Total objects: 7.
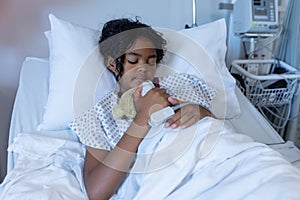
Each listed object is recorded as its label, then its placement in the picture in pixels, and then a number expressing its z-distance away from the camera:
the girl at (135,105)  0.95
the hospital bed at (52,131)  0.98
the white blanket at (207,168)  0.75
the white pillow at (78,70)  1.30
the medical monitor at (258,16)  1.73
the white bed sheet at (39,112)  1.31
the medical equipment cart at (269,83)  1.73
